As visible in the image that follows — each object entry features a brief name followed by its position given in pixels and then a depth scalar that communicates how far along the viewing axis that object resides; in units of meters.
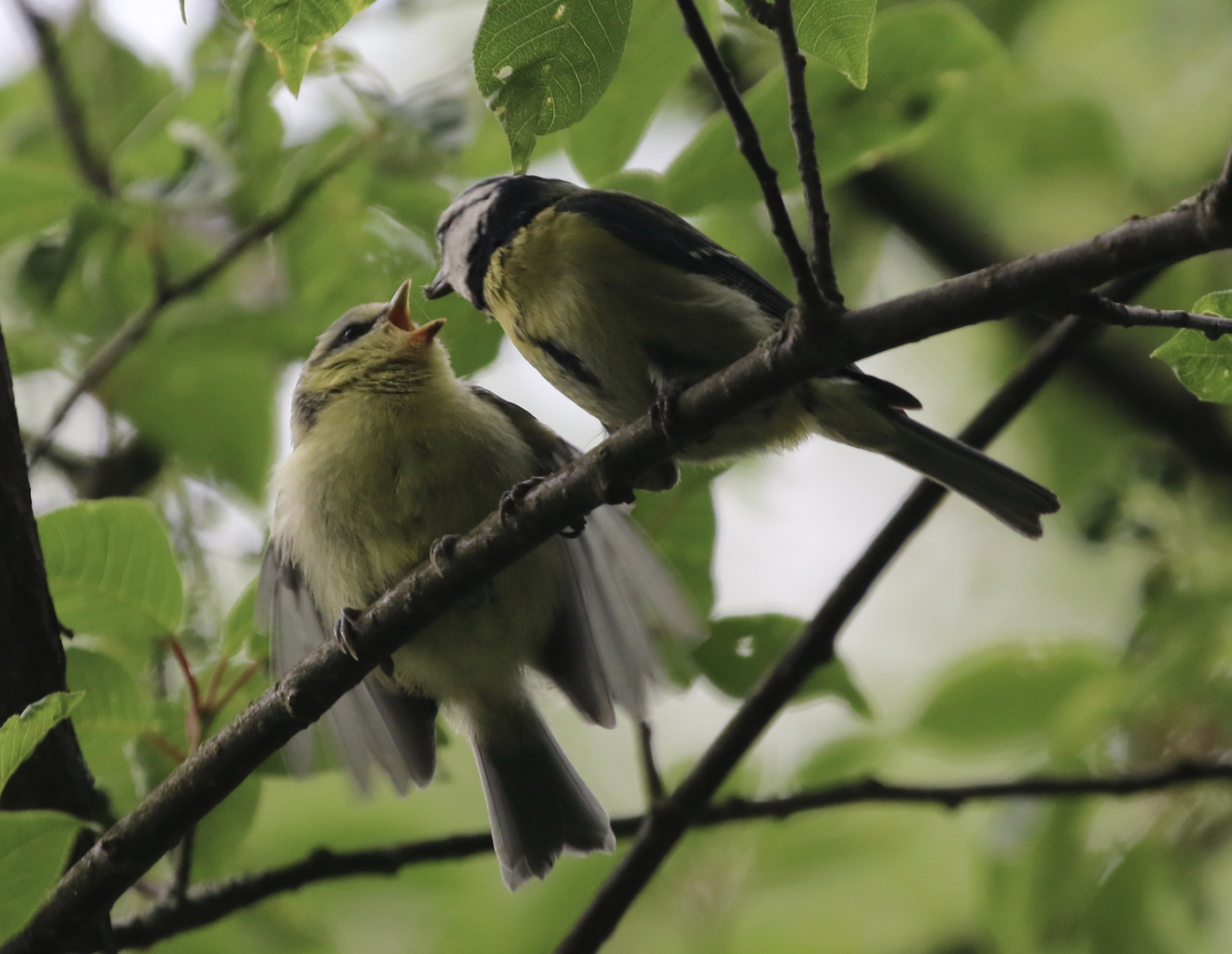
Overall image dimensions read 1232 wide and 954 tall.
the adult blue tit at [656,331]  6.15
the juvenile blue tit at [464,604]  6.56
